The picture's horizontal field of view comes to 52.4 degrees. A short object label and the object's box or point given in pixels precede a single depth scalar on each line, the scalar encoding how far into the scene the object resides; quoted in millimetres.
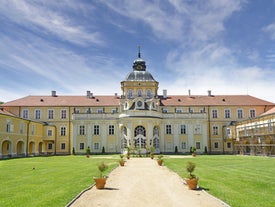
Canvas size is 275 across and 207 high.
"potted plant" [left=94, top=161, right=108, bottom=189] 12408
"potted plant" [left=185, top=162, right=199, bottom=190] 12164
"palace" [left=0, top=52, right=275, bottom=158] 43250
